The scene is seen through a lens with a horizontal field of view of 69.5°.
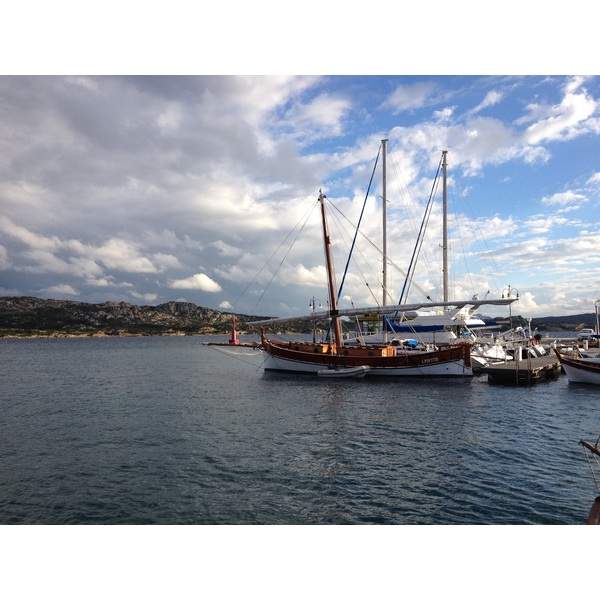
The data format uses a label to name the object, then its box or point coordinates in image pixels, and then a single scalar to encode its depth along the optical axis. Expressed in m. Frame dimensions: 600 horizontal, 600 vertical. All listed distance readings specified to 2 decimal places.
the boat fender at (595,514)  10.01
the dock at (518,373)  40.05
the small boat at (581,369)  37.69
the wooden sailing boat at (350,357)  43.03
